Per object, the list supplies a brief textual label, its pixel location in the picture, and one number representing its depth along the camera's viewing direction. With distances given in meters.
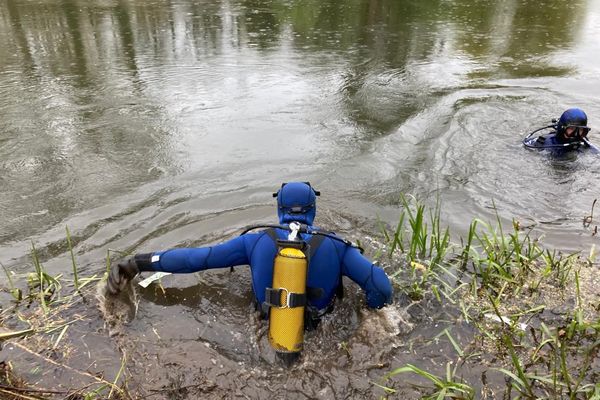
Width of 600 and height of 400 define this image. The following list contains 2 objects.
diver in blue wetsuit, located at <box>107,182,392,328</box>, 3.50
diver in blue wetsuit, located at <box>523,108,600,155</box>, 6.82
